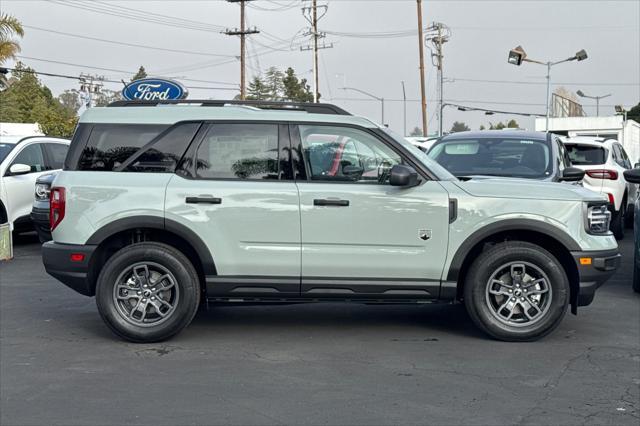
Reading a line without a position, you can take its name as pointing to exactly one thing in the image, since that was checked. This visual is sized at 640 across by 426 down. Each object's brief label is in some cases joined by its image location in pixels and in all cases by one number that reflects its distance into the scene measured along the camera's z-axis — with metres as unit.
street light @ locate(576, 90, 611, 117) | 78.52
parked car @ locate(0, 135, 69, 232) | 13.14
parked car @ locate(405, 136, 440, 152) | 20.61
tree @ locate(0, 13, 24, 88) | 29.69
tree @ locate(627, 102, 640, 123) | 100.89
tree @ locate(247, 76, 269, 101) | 83.12
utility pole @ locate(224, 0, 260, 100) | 47.69
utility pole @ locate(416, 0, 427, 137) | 41.84
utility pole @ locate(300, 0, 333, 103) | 48.84
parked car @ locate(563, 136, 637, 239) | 13.37
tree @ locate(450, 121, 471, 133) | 137.71
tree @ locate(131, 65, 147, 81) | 67.94
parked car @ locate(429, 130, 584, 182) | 9.65
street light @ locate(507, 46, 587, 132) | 37.03
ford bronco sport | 6.71
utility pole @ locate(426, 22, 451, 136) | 60.84
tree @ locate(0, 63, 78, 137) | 38.38
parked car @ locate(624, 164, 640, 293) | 8.68
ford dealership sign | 13.71
